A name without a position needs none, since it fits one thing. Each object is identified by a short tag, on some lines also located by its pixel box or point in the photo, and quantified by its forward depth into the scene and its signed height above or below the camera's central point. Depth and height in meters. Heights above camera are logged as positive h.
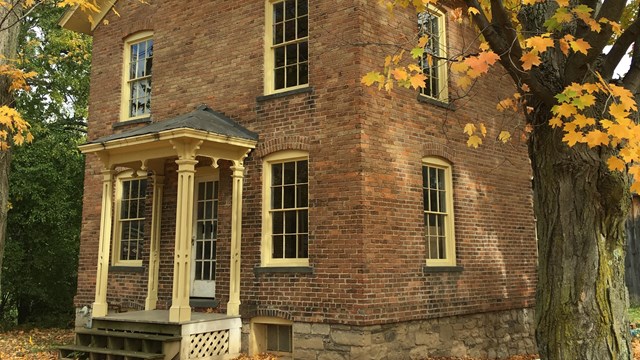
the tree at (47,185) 17.02 +2.67
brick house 9.25 +1.37
